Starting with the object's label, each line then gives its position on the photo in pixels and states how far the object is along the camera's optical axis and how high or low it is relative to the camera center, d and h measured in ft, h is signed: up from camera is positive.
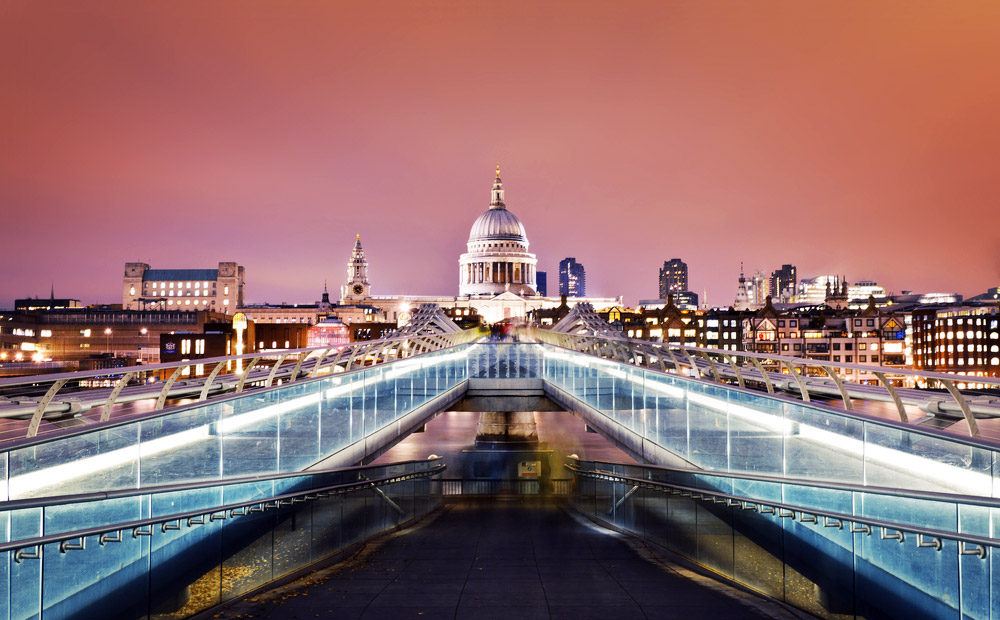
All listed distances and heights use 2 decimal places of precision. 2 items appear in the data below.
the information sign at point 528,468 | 123.03 -23.41
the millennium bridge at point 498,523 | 19.85 -6.46
